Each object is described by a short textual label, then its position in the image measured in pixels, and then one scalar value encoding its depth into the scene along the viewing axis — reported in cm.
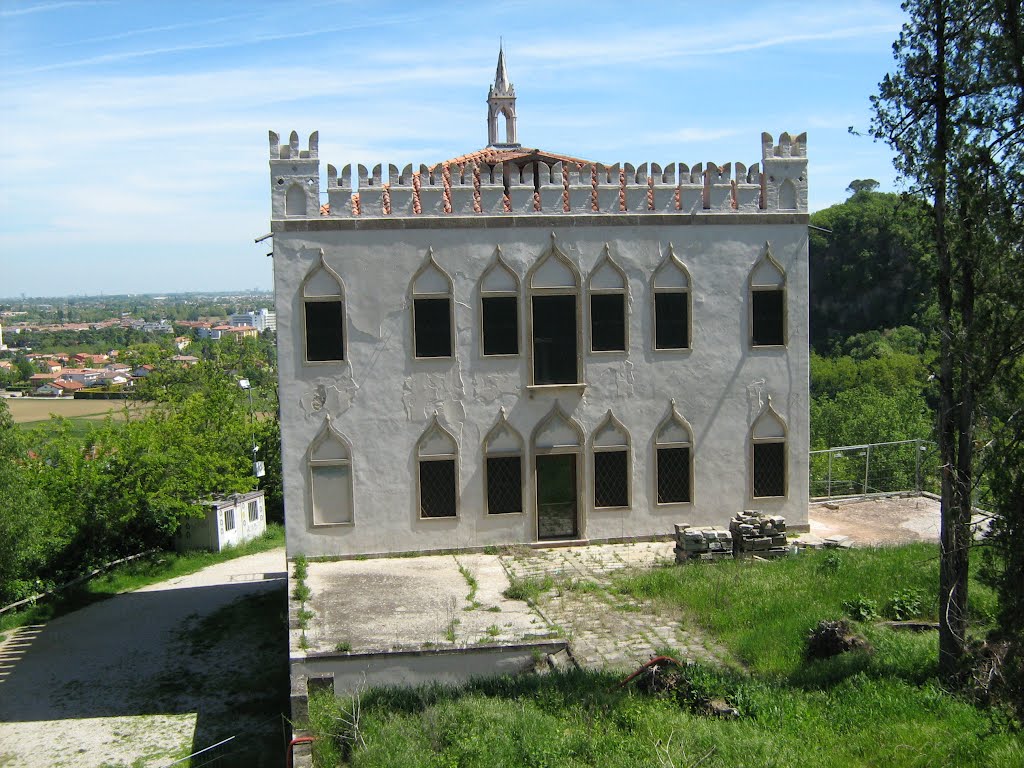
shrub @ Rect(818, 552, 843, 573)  1572
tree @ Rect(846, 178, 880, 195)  8006
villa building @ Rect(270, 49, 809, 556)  1778
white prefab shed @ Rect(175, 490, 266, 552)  2888
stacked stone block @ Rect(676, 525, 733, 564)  1709
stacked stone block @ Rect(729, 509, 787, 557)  1730
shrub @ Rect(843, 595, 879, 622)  1358
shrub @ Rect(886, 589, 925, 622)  1364
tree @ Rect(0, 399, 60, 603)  2284
